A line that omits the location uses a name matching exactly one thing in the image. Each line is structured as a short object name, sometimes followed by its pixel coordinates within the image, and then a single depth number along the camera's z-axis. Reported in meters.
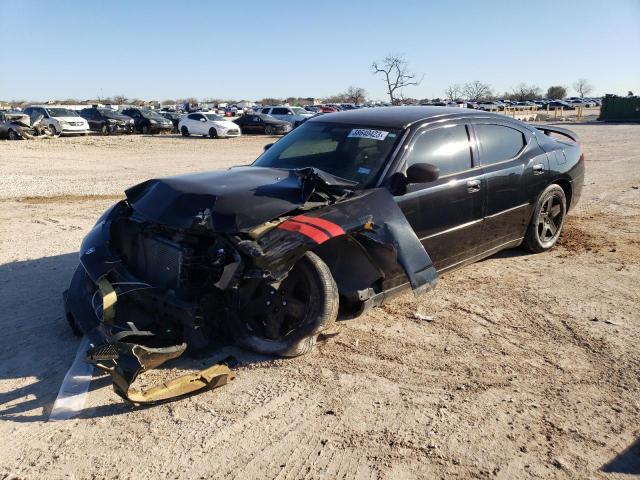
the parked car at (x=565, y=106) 65.51
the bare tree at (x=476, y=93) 86.06
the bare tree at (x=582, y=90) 122.69
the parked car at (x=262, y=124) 29.86
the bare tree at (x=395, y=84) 54.69
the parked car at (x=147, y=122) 29.95
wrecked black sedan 3.48
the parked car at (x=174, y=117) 32.64
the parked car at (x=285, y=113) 31.60
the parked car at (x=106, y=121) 28.39
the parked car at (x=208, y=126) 27.34
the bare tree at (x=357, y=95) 100.72
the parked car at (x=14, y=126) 22.81
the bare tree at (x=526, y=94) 110.25
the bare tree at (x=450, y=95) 78.81
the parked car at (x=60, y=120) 25.30
